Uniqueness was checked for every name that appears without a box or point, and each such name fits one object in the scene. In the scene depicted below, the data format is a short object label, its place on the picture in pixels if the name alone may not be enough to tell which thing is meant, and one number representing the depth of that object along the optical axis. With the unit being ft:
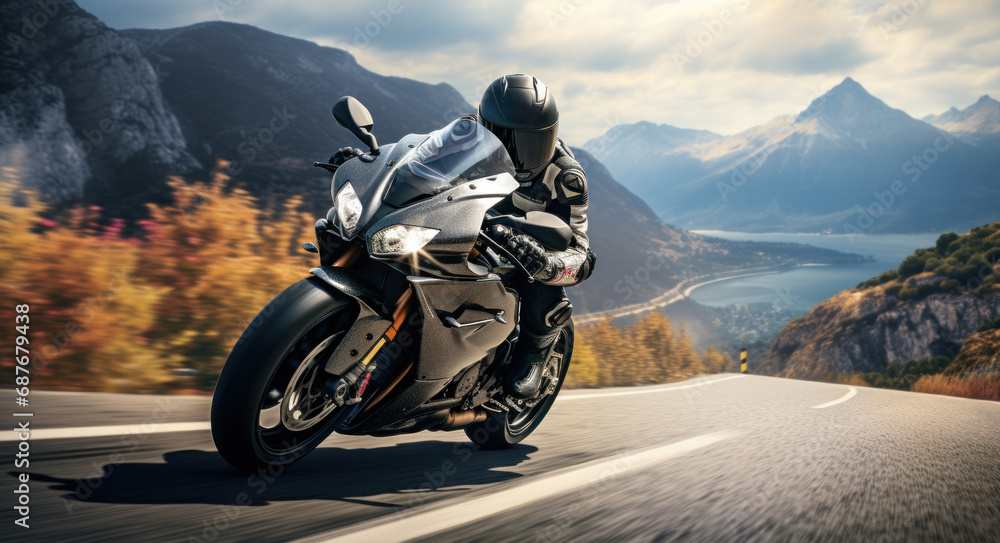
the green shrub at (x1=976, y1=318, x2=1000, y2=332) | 127.01
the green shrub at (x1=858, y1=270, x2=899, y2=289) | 234.38
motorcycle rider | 11.76
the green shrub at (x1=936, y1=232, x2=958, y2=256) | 222.07
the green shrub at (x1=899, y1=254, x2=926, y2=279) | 225.56
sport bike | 7.97
